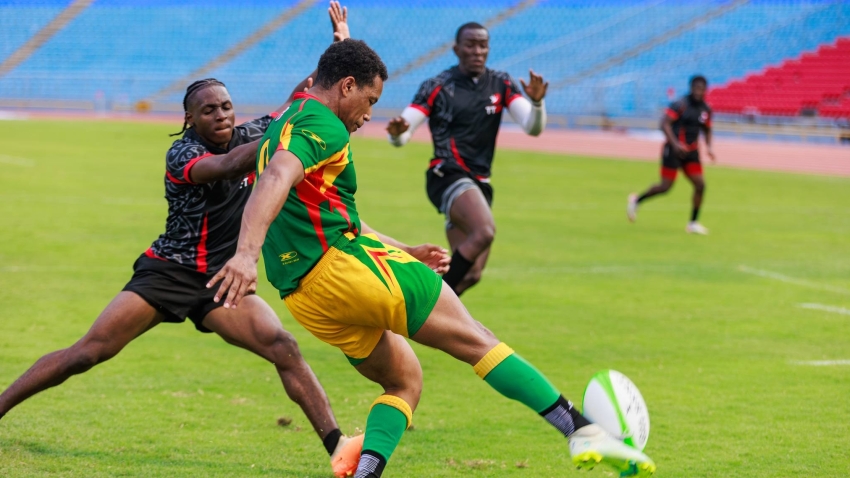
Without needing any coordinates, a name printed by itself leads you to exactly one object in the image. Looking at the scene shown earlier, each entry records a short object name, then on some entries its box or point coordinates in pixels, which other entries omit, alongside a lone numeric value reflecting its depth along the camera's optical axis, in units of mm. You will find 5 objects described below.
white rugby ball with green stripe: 8648
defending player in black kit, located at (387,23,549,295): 17078
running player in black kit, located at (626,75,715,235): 31922
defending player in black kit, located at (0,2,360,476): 10352
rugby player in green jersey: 8242
